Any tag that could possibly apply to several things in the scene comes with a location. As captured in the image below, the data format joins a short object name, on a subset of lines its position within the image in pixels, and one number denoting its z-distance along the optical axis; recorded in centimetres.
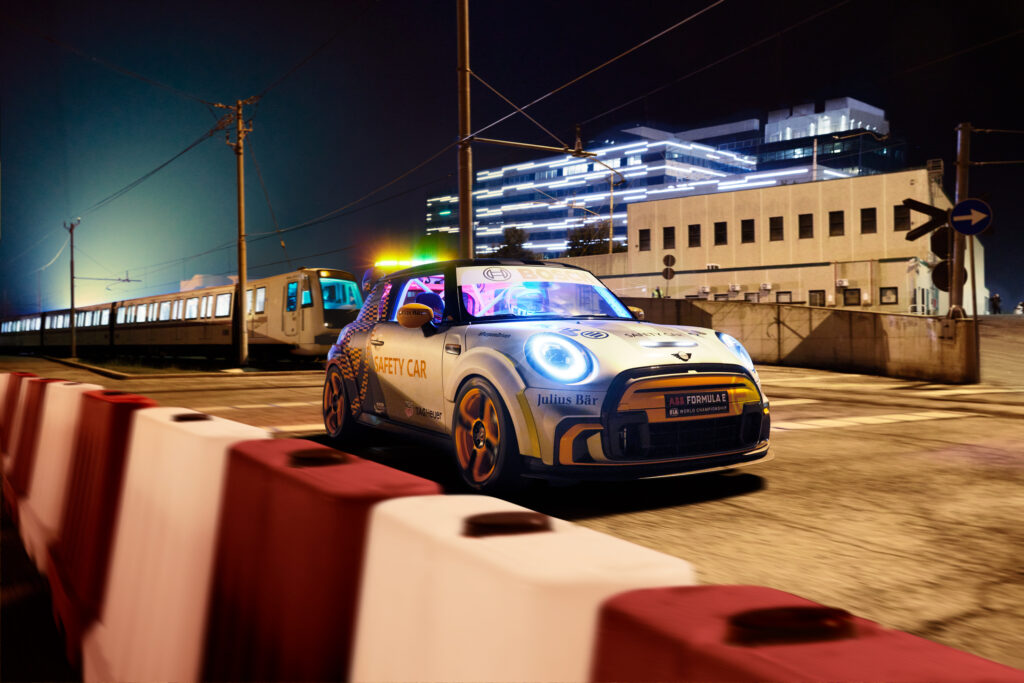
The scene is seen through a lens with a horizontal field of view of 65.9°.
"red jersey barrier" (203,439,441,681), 161
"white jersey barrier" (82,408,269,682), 227
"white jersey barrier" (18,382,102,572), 393
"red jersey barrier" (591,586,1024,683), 86
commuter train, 2494
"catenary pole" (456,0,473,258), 1770
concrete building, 4666
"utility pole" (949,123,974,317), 1792
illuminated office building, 12294
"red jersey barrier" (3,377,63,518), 490
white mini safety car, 449
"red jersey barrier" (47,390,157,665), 304
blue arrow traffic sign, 1423
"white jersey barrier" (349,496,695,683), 108
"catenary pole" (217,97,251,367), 2516
